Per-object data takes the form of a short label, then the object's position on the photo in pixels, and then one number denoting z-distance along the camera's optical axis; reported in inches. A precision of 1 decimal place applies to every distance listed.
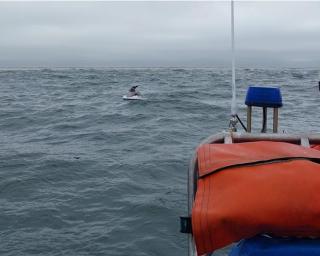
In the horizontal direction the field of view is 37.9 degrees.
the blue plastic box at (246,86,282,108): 160.7
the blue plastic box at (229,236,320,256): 82.3
